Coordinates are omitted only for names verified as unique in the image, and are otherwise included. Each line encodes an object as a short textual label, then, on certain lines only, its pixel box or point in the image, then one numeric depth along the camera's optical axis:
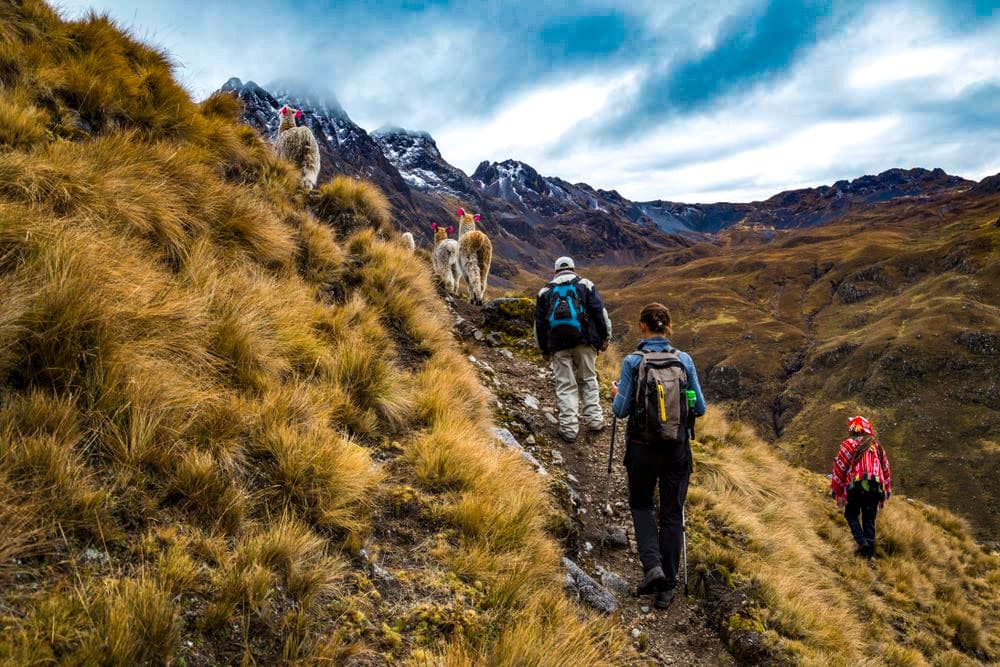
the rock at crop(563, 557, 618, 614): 3.88
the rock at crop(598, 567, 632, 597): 4.50
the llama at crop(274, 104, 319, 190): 9.12
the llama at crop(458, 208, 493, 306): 12.04
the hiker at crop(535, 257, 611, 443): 6.78
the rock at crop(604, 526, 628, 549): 5.17
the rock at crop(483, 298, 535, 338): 10.90
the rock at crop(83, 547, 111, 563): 1.95
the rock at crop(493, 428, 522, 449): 5.74
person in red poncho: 8.23
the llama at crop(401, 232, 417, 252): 12.31
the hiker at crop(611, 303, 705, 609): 4.40
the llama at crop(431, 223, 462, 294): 12.95
